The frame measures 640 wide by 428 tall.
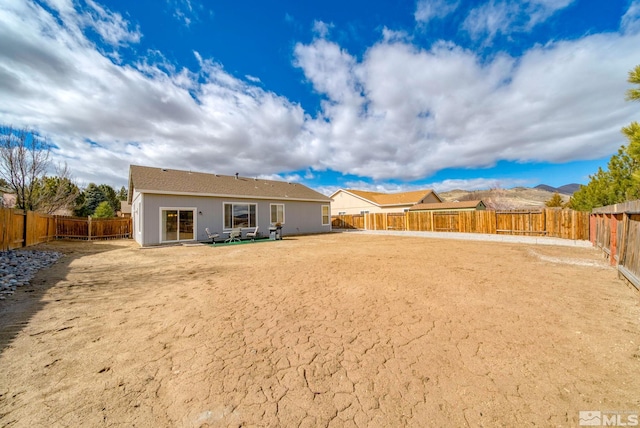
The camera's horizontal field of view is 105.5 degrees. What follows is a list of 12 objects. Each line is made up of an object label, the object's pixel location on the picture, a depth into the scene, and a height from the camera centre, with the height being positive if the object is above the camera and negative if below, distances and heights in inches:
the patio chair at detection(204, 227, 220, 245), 544.1 -37.6
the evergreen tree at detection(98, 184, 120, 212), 1320.3 +139.1
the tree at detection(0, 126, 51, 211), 627.5 +146.2
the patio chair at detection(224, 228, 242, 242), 567.0 -38.7
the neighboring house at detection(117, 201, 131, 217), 1254.9 +54.4
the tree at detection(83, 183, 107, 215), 1178.0 +113.8
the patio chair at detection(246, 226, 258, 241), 603.9 -41.2
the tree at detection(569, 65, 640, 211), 482.6 +65.2
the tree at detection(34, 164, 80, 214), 719.7 +86.3
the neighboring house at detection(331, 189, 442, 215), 1168.8 +84.5
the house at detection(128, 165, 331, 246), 518.6 +33.8
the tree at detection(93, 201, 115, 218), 1080.2 +43.1
